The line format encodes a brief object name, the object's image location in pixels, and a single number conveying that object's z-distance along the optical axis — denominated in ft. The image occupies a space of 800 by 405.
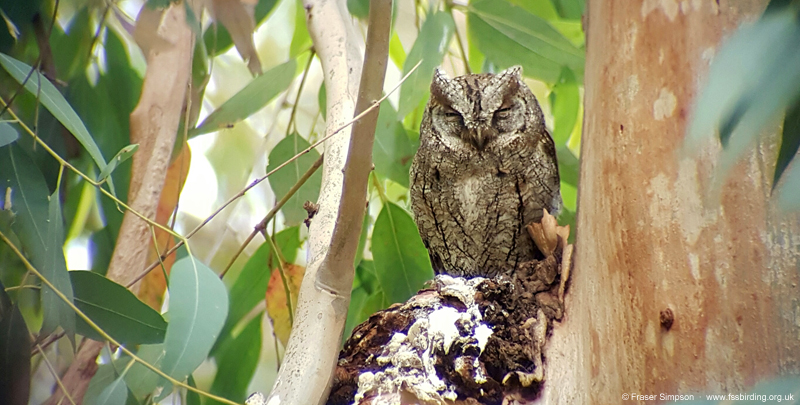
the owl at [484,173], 21.82
